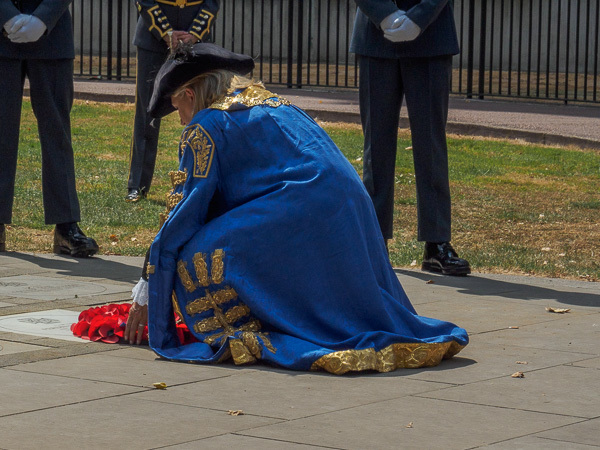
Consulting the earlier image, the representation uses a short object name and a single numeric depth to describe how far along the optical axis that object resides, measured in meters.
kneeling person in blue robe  9.72
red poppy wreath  10.35
